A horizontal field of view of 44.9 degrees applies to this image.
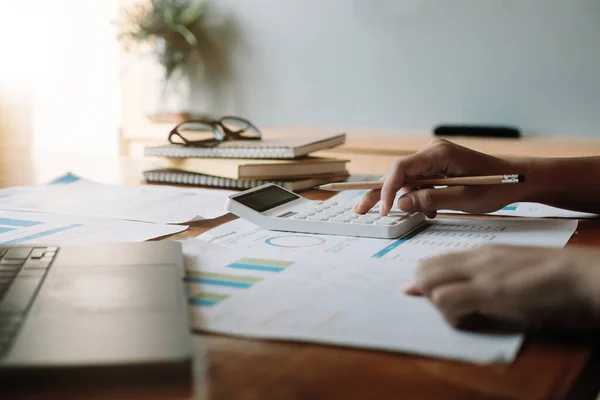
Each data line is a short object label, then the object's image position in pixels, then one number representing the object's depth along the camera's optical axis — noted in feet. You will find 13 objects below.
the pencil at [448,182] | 2.87
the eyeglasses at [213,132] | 4.40
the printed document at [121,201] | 3.23
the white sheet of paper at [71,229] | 2.71
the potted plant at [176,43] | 9.64
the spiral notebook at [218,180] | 4.09
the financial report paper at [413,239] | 2.47
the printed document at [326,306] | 1.58
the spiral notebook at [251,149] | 4.18
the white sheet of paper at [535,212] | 3.35
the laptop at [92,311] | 1.34
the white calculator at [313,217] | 2.74
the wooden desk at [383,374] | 1.35
